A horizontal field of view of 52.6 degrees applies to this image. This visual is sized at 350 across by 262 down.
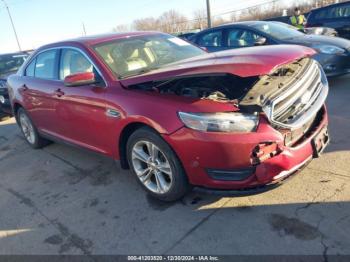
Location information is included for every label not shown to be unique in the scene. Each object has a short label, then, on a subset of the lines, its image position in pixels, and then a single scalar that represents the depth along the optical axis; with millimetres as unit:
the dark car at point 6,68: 8562
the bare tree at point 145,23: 68288
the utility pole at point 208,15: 22105
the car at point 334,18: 10539
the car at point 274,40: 6809
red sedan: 2834
